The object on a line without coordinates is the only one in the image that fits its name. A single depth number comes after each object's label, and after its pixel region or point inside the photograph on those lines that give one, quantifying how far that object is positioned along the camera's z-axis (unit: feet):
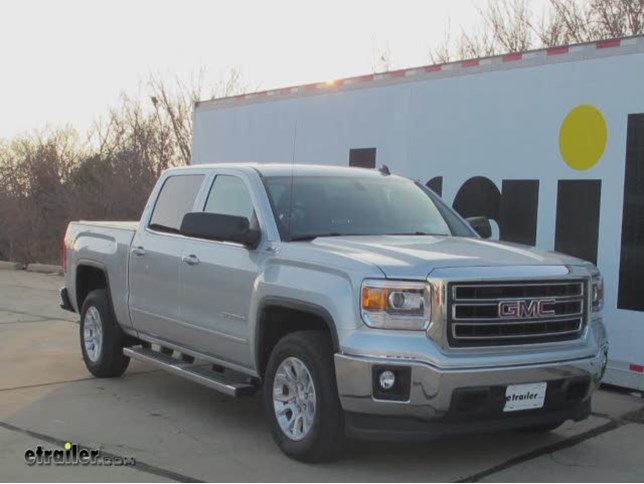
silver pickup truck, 15.39
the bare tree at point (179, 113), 99.91
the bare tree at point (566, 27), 60.80
